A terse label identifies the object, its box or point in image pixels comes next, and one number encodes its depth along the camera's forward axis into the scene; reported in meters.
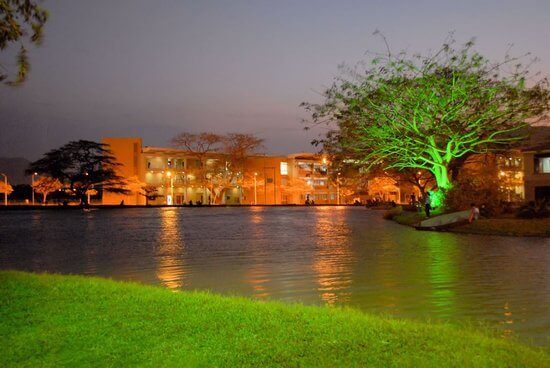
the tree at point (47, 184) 84.94
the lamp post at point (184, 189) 102.54
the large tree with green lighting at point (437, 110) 30.67
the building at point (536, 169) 46.56
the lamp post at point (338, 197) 113.40
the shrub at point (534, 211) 25.75
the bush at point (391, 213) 41.77
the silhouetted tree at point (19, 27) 8.17
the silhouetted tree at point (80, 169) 78.94
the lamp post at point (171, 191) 98.75
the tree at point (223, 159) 91.75
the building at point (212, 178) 94.44
